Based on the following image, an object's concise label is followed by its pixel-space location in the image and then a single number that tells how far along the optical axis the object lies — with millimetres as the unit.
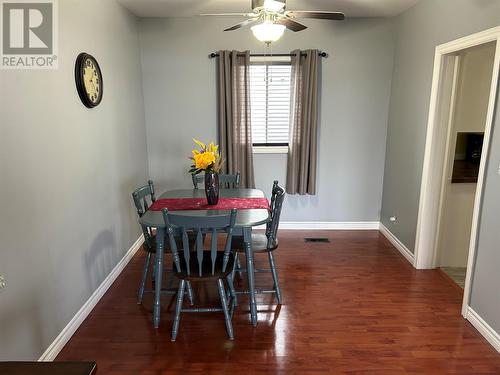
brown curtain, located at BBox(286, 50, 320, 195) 3959
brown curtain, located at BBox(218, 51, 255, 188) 3957
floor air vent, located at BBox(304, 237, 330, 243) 4141
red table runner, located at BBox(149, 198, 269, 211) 2750
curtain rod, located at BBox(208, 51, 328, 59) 3976
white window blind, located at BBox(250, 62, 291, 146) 4105
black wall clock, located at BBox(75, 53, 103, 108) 2514
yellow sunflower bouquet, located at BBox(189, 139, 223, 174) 2639
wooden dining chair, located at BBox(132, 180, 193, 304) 2684
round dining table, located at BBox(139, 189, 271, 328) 2385
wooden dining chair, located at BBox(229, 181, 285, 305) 2629
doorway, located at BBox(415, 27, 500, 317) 2994
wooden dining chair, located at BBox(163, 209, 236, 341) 2133
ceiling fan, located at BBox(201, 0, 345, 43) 2311
